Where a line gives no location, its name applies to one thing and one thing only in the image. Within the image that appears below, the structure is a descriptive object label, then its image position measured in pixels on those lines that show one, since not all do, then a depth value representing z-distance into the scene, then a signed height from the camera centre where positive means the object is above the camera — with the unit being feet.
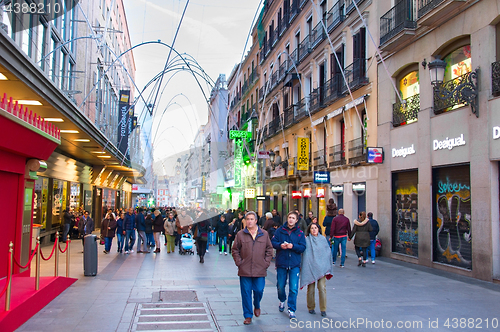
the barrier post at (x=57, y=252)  31.89 -4.15
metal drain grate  22.40 -6.61
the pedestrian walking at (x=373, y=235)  48.29 -4.12
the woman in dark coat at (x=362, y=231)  45.50 -3.52
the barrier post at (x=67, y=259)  34.28 -5.16
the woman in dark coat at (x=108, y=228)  57.16 -4.34
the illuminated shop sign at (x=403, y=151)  50.93 +5.27
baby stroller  59.21 -6.91
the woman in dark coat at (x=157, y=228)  59.06 -4.44
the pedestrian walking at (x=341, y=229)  46.52 -3.40
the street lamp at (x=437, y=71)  41.83 +11.79
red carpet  21.26 -5.83
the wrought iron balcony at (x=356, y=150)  64.69 +6.78
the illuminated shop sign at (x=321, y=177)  76.23 +3.19
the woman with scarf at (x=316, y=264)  25.14 -3.81
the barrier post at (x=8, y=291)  21.45 -4.77
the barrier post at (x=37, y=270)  26.43 -4.57
